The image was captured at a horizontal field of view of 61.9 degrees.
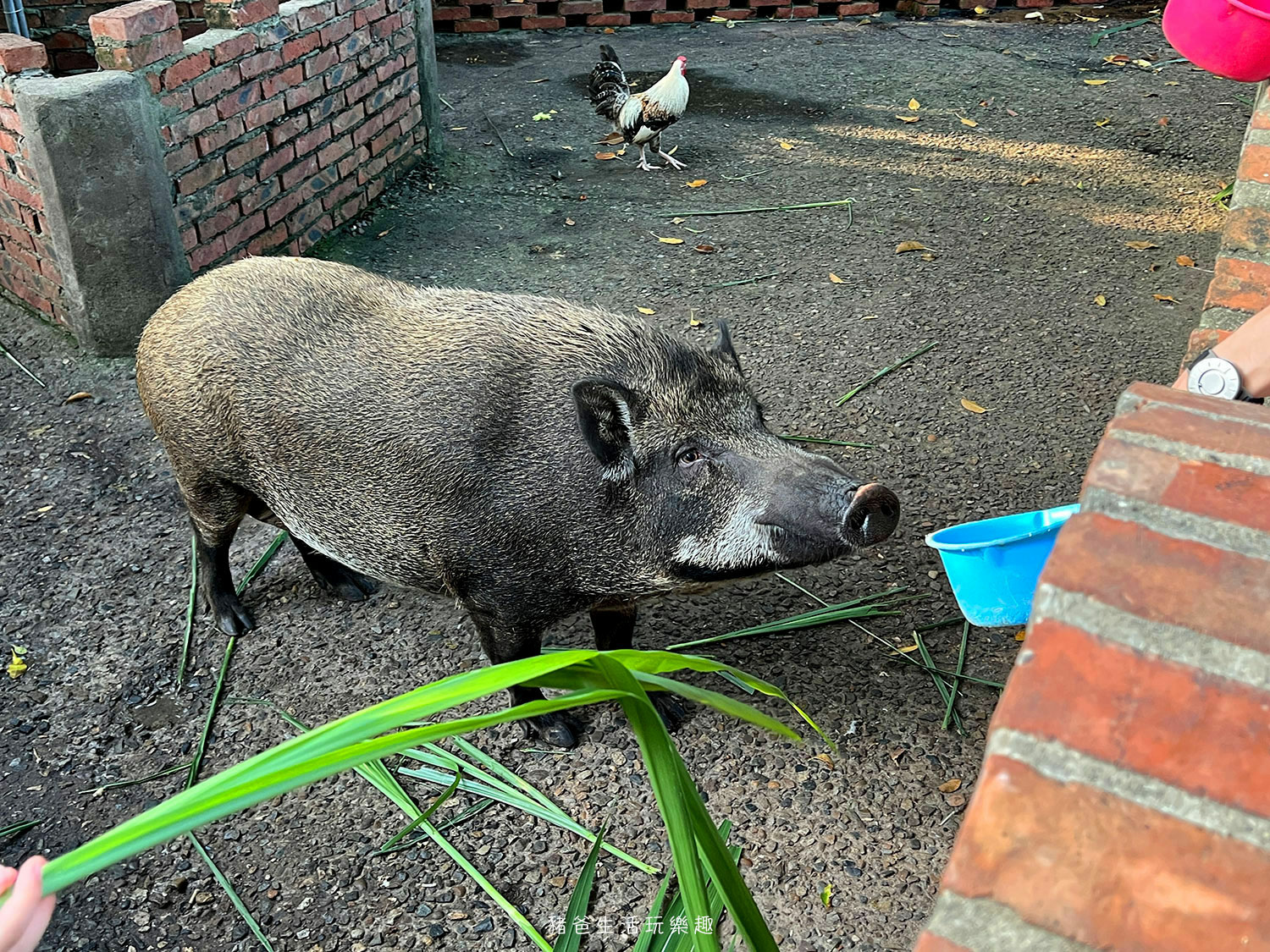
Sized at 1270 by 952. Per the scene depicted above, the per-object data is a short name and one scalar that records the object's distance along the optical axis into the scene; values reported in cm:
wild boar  254
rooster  624
